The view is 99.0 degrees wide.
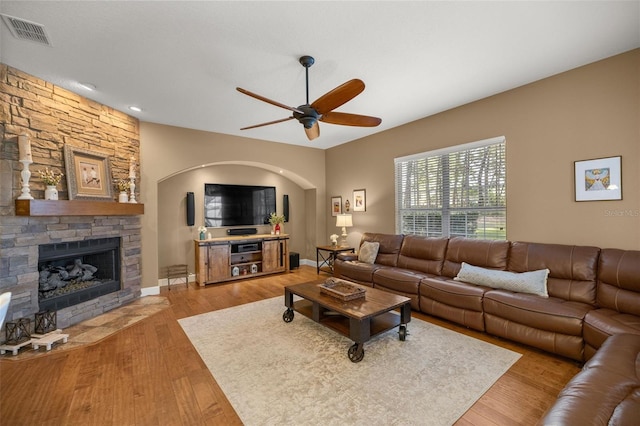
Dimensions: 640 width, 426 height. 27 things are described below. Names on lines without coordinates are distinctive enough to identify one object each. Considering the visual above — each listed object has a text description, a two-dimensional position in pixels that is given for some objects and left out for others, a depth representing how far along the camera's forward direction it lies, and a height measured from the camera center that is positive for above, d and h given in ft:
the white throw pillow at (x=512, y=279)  9.38 -2.54
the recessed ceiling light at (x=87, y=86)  10.73 +5.18
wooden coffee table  8.06 -3.37
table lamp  18.69 -0.60
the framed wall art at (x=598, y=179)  9.20 +1.02
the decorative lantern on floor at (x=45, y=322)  9.59 -3.76
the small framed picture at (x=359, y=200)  18.76 +0.83
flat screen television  18.68 +0.71
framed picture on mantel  11.20 +1.83
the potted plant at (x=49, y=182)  10.22 +1.31
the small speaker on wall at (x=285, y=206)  22.15 +0.58
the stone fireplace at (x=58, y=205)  9.37 +0.44
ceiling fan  7.33 +3.24
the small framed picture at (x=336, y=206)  20.89 +0.50
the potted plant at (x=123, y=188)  13.23 +1.35
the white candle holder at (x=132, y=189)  13.67 +1.33
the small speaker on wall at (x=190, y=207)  17.65 +0.49
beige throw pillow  15.25 -2.26
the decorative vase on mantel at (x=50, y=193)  10.20 +0.89
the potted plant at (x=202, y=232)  17.26 -1.11
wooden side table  18.24 -3.33
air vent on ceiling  7.06 +5.11
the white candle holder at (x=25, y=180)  9.46 +1.29
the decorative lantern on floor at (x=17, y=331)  8.89 -3.79
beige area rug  6.08 -4.41
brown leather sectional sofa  4.69 -2.99
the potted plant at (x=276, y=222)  20.33 -0.65
